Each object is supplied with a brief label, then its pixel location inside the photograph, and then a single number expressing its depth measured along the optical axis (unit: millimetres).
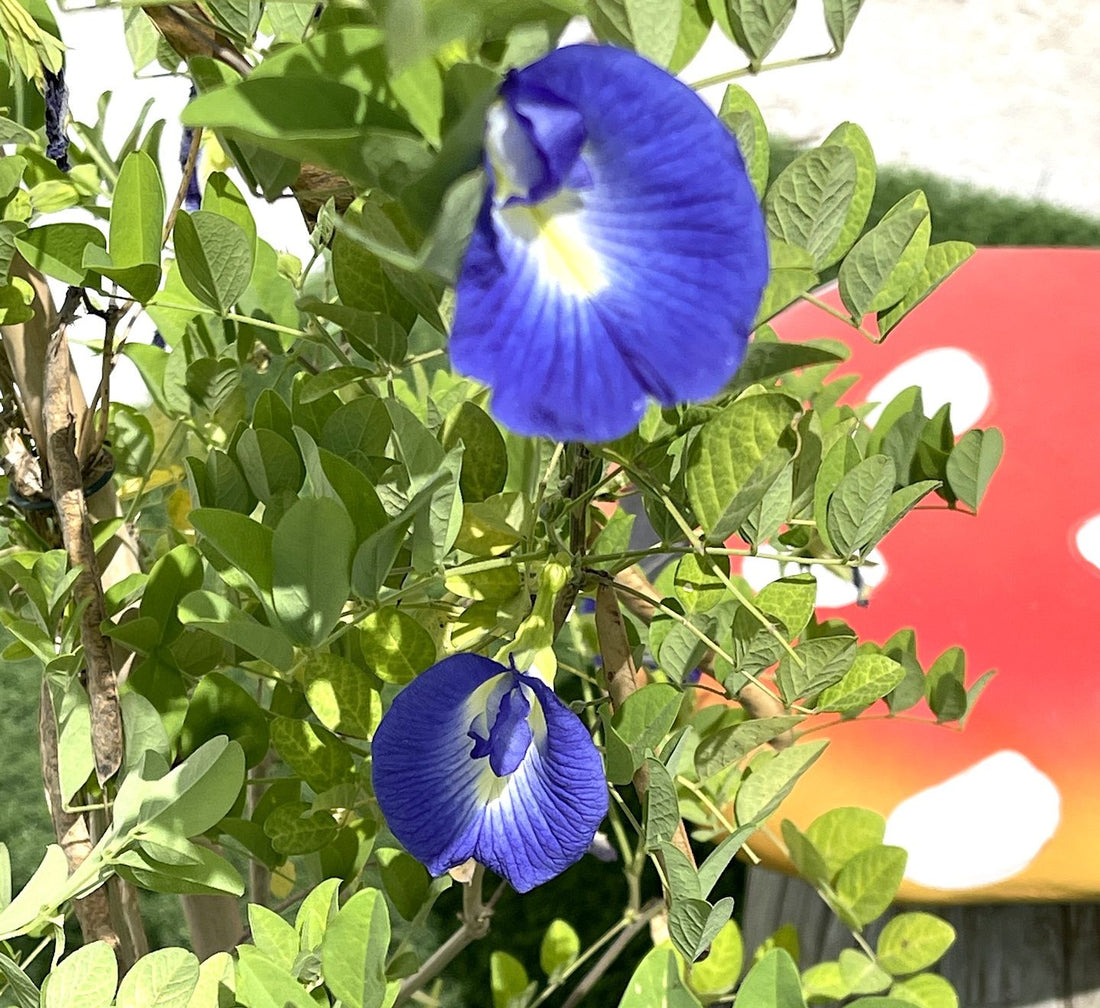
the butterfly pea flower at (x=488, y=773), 379
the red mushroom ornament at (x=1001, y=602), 842
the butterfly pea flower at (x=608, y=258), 266
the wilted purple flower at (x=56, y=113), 495
